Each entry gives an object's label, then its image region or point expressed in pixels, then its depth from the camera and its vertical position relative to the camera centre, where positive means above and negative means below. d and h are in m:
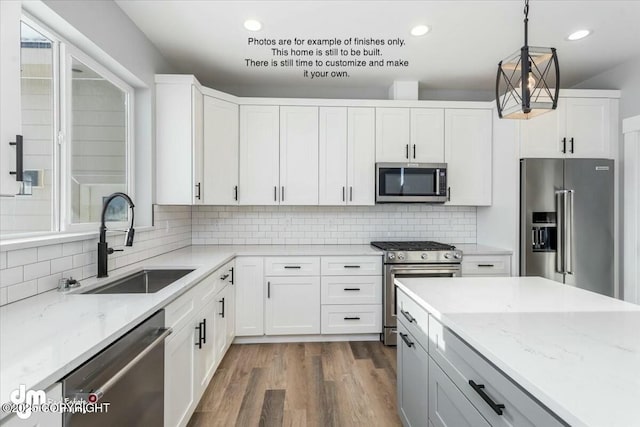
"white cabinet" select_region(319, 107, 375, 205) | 3.52 +0.64
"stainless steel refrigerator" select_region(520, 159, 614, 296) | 3.09 -0.08
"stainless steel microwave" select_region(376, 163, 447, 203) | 3.47 +0.33
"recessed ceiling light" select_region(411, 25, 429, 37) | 2.54 +1.42
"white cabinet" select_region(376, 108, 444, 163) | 3.54 +0.87
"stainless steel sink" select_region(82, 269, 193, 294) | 2.11 -0.47
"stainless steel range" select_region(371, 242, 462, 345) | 3.24 -0.53
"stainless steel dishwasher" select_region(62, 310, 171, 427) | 0.97 -0.58
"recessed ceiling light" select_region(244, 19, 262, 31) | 2.47 +1.43
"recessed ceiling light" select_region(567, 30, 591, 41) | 2.61 +1.43
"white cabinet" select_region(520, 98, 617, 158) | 3.24 +0.80
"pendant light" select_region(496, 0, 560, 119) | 1.43 +0.57
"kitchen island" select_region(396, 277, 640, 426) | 0.74 -0.40
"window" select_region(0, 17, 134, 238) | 1.76 +0.45
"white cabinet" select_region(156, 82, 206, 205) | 2.92 +0.61
